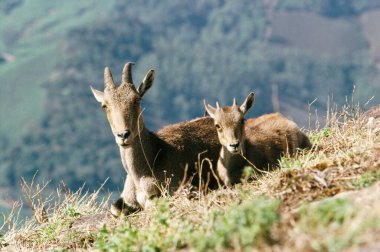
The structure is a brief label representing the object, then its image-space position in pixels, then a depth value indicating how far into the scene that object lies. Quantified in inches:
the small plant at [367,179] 621.3
